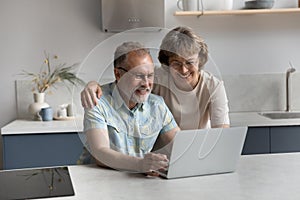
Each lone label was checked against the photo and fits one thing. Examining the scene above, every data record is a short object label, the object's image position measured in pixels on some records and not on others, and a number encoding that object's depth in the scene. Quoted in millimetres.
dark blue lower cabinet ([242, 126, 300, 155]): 3189
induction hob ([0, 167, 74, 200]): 1458
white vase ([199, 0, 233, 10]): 3537
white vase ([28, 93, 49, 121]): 3406
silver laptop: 1562
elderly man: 1587
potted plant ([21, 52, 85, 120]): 3500
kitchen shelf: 3450
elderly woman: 1740
